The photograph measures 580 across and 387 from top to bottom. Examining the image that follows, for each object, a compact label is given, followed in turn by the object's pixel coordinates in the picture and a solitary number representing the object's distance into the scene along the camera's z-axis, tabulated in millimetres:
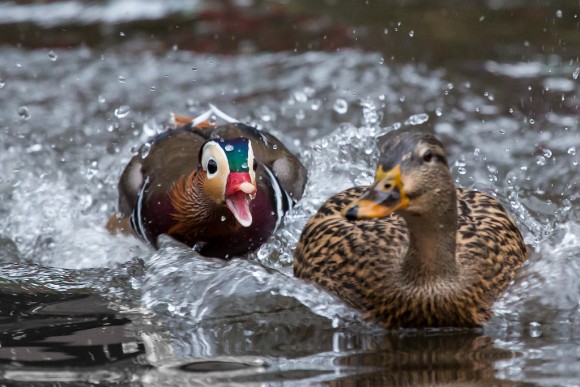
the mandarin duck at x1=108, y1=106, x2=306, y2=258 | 10906
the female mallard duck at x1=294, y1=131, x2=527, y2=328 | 8109
